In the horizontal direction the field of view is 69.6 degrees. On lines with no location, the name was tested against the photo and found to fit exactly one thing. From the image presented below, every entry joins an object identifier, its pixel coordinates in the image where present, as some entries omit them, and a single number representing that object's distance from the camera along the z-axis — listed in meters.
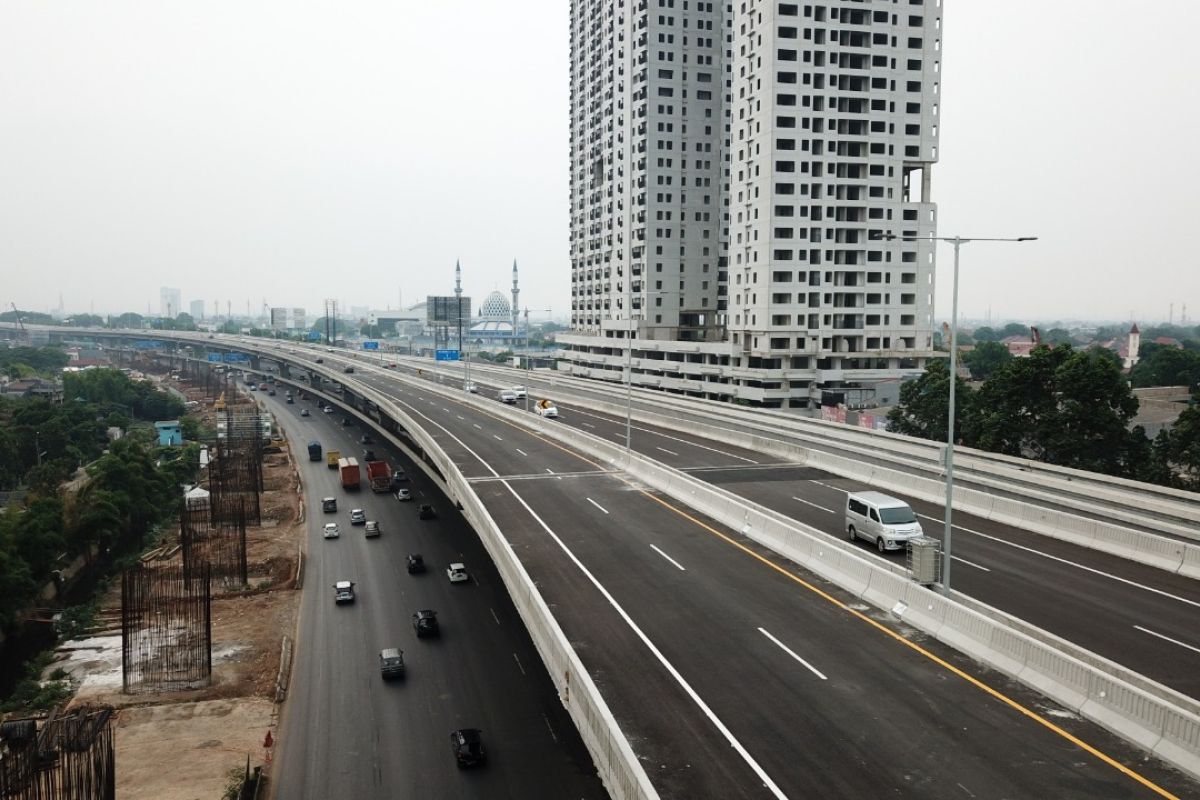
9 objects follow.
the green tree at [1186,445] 51.75
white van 32.34
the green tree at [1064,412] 57.66
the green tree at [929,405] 72.19
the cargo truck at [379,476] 77.44
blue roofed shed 108.16
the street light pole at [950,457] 24.84
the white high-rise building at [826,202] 97.00
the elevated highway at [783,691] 16.94
